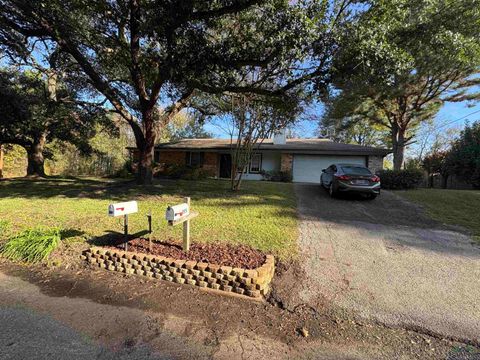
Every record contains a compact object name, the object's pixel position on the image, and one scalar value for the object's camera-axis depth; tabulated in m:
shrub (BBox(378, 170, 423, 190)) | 13.66
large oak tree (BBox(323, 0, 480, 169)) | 7.01
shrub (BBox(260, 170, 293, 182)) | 18.22
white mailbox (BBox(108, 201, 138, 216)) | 4.70
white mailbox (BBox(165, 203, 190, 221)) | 4.49
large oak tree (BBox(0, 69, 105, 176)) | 13.34
